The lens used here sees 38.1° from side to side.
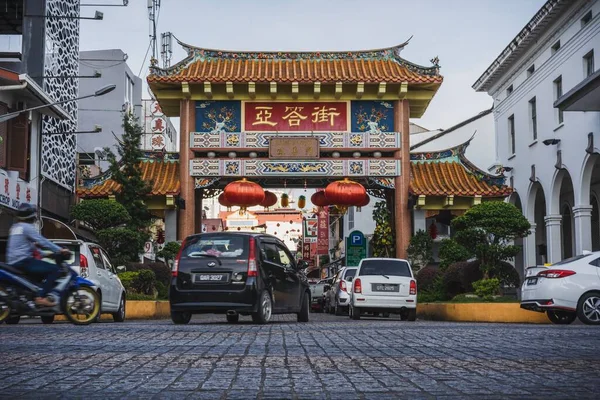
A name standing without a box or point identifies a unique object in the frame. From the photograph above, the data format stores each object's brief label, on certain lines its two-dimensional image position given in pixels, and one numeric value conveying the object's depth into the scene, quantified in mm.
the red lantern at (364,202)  29344
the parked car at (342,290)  27641
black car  16094
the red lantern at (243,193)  28922
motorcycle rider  13392
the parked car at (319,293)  36322
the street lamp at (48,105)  23400
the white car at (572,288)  17094
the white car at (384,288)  22266
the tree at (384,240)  33862
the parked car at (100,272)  18391
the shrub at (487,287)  22062
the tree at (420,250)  29500
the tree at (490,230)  21875
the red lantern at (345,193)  28938
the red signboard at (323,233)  70938
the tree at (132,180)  28438
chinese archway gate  30266
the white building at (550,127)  27500
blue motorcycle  13469
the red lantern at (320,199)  30031
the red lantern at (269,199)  30970
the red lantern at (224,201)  29203
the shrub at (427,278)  27422
